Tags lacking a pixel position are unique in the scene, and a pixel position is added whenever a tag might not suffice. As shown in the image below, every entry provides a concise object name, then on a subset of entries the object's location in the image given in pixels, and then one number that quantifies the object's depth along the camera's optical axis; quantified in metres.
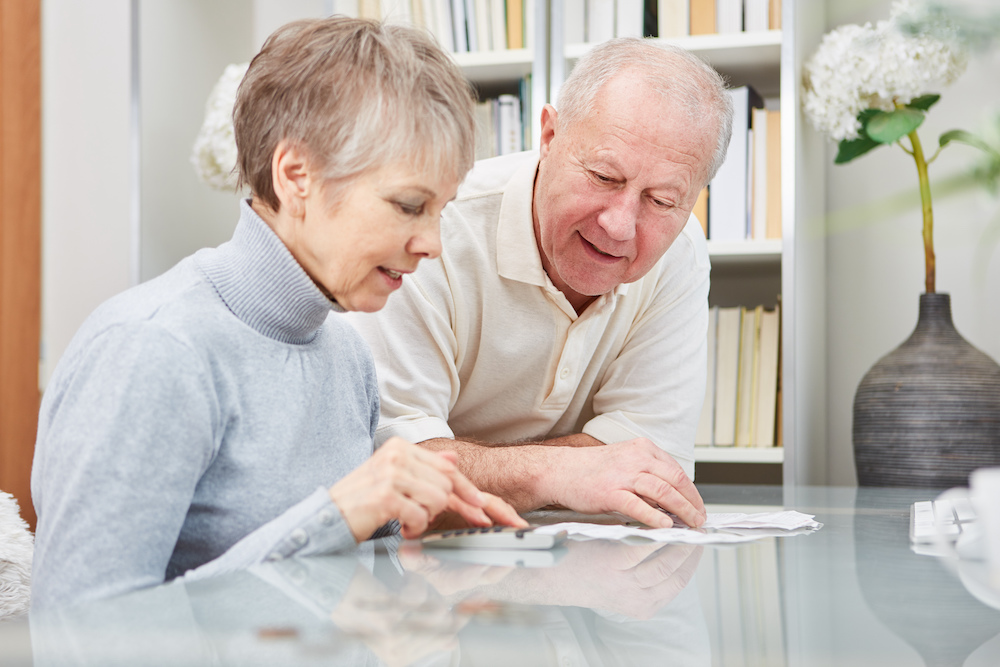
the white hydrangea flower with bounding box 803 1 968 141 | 1.92
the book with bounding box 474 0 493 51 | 2.13
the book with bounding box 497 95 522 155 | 2.15
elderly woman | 0.71
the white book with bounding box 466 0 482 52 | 2.14
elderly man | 1.28
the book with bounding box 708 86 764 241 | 2.05
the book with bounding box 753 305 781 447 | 2.05
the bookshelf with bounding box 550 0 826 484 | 1.95
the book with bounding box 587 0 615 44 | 2.09
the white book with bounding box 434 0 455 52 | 2.15
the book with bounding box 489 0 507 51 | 2.13
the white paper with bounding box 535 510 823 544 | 0.92
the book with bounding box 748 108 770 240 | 2.04
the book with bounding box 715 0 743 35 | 2.02
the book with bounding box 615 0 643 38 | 2.07
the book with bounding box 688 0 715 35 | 2.04
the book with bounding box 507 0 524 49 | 2.12
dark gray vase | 1.83
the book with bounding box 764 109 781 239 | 2.03
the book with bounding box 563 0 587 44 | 2.06
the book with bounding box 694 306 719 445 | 2.08
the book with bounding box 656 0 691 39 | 2.06
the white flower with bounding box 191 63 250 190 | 2.14
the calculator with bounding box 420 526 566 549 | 0.83
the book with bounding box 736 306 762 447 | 2.07
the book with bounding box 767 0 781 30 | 2.01
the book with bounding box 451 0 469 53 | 2.15
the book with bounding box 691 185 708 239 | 2.08
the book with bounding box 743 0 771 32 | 2.02
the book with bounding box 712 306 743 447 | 2.07
